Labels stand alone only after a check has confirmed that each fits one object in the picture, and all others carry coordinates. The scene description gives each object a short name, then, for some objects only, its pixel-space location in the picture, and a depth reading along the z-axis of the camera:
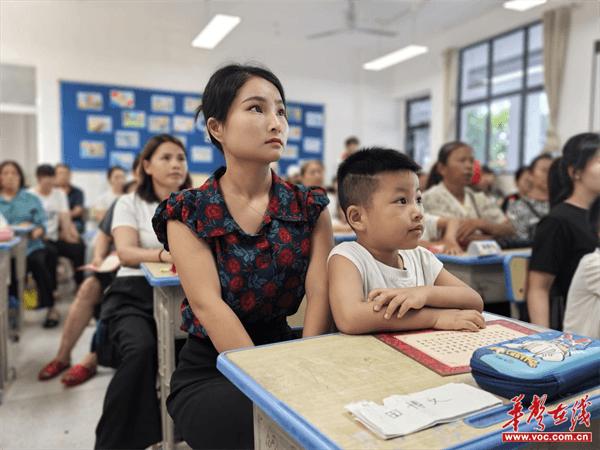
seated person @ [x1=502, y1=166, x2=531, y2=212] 3.59
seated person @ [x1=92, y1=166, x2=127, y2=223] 5.39
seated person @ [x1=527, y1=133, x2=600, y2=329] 1.76
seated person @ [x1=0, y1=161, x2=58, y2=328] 3.67
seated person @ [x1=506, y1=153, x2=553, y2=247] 2.92
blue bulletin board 6.67
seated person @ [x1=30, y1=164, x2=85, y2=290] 4.59
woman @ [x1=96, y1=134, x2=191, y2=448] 1.59
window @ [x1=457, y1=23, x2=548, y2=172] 6.43
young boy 0.96
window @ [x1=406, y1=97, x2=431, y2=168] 8.70
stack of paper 0.57
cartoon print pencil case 0.65
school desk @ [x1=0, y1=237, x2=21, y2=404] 2.43
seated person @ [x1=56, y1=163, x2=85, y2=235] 5.39
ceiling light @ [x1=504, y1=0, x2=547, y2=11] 3.68
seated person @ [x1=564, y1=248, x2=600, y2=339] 1.51
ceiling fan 6.34
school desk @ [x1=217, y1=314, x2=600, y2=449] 0.56
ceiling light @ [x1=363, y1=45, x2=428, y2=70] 6.41
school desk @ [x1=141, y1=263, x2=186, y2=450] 1.62
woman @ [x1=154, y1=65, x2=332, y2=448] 1.07
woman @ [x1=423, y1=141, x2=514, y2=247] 2.61
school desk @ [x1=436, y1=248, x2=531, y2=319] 2.07
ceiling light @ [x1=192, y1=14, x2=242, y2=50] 4.99
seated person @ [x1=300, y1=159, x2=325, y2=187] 4.53
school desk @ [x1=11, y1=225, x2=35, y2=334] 3.13
